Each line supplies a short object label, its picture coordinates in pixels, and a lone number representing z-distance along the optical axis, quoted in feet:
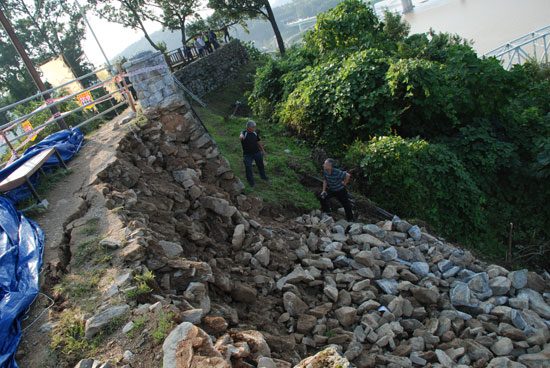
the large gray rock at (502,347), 14.02
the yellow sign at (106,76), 42.37
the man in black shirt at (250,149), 24.17
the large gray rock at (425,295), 16.34
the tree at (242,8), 68.95
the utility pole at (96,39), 42.83
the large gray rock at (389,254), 18.78
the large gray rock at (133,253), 12.58
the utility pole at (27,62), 34.17
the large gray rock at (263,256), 16.80
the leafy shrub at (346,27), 41.11
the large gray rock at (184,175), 20.58
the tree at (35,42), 84.48
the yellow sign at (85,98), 32.56
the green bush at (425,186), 25.17
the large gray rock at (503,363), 13.16
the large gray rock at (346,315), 14.33
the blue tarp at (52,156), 17.63
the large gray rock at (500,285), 17.61
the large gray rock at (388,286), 16.49
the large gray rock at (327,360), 8.81
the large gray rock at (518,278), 18.15
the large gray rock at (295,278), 15.71
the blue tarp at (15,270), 10.37
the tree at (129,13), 77.56
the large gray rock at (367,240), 19.80
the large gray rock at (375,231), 21.06
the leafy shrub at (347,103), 30.35
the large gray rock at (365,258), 17.88
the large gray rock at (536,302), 16.82
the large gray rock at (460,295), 16.62
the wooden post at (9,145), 22.28
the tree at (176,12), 76.02
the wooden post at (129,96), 26.53
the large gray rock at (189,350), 8.65
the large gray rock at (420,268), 18.30
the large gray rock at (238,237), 17.43
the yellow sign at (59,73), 44.50
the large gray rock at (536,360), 13.62
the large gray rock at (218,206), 18.88
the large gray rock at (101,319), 10.29
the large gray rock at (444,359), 13.02
